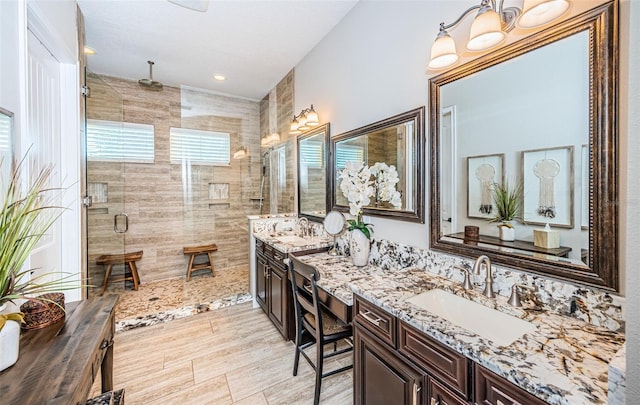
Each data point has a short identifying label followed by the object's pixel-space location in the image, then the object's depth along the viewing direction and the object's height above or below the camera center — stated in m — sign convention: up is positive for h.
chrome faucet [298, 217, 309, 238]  3.02 -0.31
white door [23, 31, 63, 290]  1.63 +0.54
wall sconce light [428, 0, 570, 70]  0.99 +0.75
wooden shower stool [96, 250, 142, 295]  3.21 -0.82
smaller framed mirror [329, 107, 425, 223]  1.67 +0.35
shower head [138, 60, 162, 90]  3.33 +1.65
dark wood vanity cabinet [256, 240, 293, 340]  2.37 -0.89
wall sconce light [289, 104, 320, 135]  2.72 +0.88
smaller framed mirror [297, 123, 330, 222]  2.69 +0.32
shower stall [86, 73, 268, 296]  3.72 +0.40
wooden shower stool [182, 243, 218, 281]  3.92 -0.81
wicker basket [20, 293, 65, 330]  1.15 -0.52
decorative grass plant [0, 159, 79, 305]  0.92 -0.16
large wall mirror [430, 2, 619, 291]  0.94 +0.23
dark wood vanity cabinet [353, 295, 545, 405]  0.80 -0.65
